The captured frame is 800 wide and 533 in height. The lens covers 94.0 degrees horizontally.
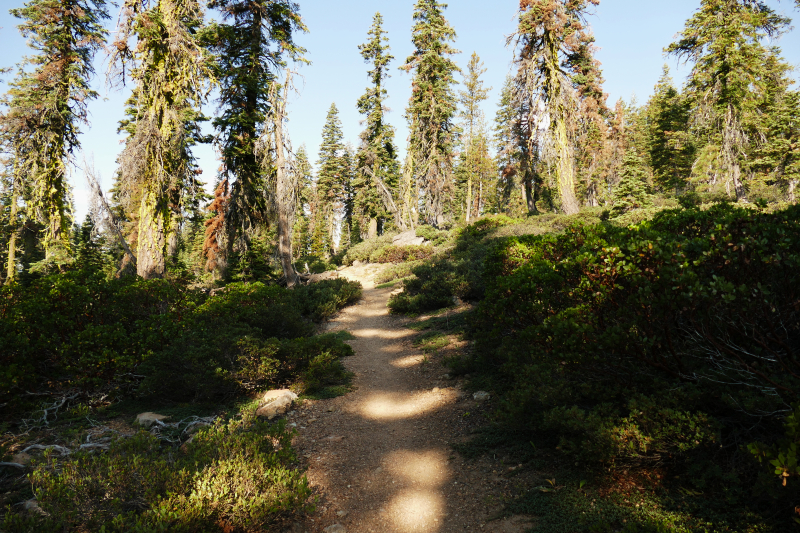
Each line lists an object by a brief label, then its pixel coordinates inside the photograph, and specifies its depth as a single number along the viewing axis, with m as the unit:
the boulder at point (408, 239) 24.83
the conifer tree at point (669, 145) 34.44
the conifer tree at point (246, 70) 14.55
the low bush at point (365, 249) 25.17
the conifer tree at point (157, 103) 11.20
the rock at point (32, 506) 3.07
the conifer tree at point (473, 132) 36.72
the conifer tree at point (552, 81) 17.11
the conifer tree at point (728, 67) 17.23
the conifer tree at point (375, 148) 27.84
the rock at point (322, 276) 20.32
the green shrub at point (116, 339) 5.52
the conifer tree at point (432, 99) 25.78
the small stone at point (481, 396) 6.34
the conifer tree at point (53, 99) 15.69
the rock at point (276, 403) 6.13
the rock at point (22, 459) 3.95
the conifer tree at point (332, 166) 40.31
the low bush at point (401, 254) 21.50
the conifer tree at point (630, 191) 18.38
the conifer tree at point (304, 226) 45.28
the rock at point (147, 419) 5.02
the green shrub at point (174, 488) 2.78
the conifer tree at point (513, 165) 24.96
